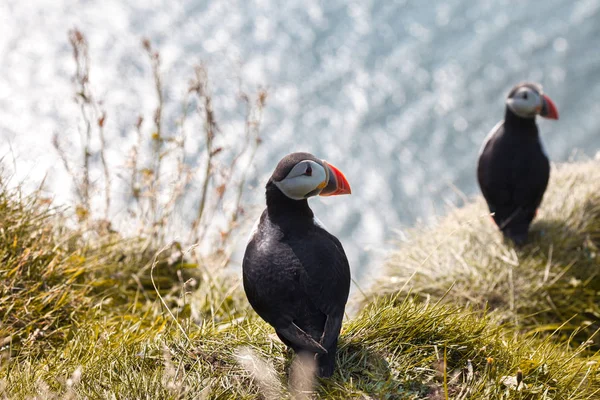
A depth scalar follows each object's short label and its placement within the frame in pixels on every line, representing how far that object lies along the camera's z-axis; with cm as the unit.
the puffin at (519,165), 979
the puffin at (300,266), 554
